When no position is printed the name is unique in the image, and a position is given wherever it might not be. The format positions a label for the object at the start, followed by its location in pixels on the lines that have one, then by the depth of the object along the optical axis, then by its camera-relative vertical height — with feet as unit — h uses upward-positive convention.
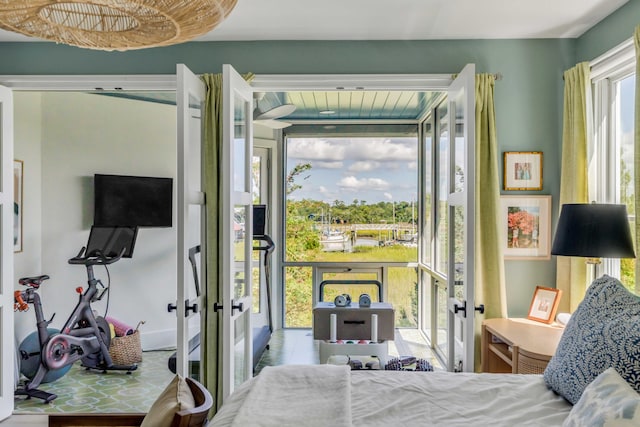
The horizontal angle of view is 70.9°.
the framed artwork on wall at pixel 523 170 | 9.95 +0.98
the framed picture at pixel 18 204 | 12.89 +0.32
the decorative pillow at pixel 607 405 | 3.71 -1.66
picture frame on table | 9.01 -1.84
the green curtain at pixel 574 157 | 9.08 +1.18
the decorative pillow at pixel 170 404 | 3.99 -1.78
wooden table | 7.33 -2.25
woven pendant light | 4.37 +2.06
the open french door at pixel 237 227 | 8.27 -0.26
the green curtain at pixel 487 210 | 9.62 +0.10
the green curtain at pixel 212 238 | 9.70 -0.51
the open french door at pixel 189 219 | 8.02 -0.08
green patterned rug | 10.91 -4.72
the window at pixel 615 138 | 8.45 +1.51
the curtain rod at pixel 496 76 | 9.79 +3.02
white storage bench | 13.30 -3.25
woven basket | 13.69 -4.14
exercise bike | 11.62 -3.37
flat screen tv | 14.48 +0.46
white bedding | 4.89 -2.23
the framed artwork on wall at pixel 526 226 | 9.96 -0.26
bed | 4.56 -2.19
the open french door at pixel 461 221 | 8.15 -0.13
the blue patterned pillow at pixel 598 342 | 4.59 -1.41
